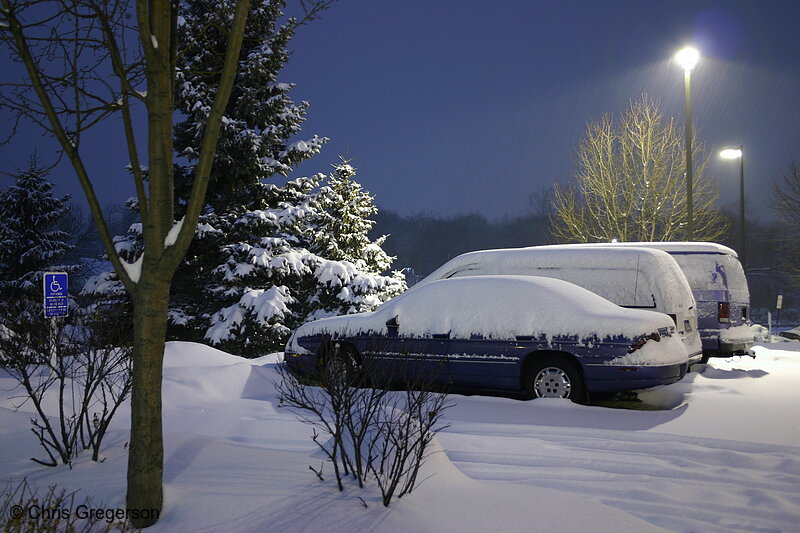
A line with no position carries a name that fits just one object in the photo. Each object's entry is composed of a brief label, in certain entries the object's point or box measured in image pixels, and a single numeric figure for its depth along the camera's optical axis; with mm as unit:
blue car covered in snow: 7191
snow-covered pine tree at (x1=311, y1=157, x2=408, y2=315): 21953
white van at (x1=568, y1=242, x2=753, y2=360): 10555
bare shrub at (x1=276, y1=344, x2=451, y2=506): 3861
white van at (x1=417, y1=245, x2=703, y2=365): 8672
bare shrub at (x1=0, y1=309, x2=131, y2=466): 4672
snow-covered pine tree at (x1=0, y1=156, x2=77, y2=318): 26578
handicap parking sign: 8439
